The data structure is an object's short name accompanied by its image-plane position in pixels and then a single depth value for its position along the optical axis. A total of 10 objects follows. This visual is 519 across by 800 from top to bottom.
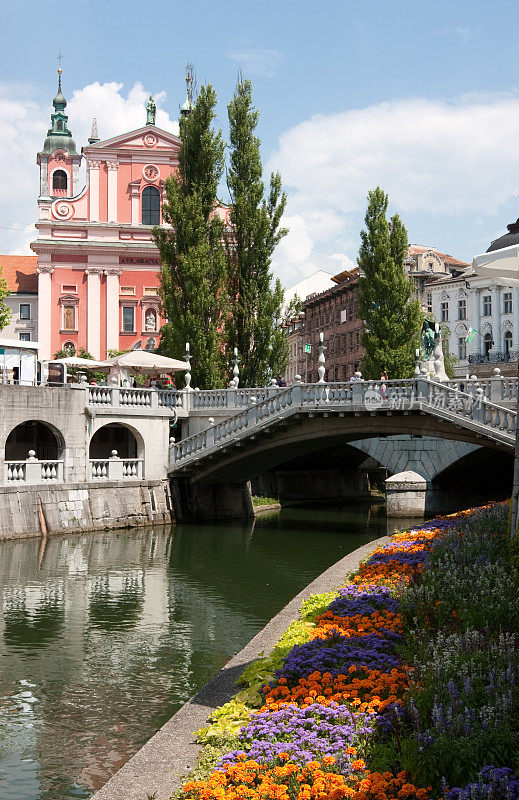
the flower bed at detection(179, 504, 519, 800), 7.63
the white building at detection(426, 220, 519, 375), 83.38
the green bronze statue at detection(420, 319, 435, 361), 41.56
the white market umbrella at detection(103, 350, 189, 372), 40.12
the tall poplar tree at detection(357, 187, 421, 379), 49.12
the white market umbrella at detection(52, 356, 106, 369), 40.72
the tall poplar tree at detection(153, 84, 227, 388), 43.16
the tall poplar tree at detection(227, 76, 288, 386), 44.31
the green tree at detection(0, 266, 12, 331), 48.31
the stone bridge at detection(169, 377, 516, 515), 34.09
